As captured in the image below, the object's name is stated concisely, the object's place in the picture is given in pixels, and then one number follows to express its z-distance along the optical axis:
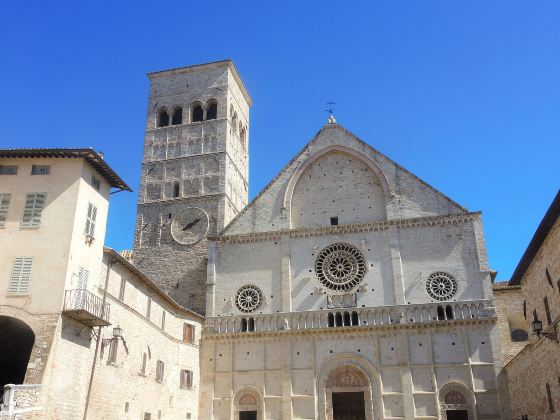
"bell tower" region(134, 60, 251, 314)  35.22
